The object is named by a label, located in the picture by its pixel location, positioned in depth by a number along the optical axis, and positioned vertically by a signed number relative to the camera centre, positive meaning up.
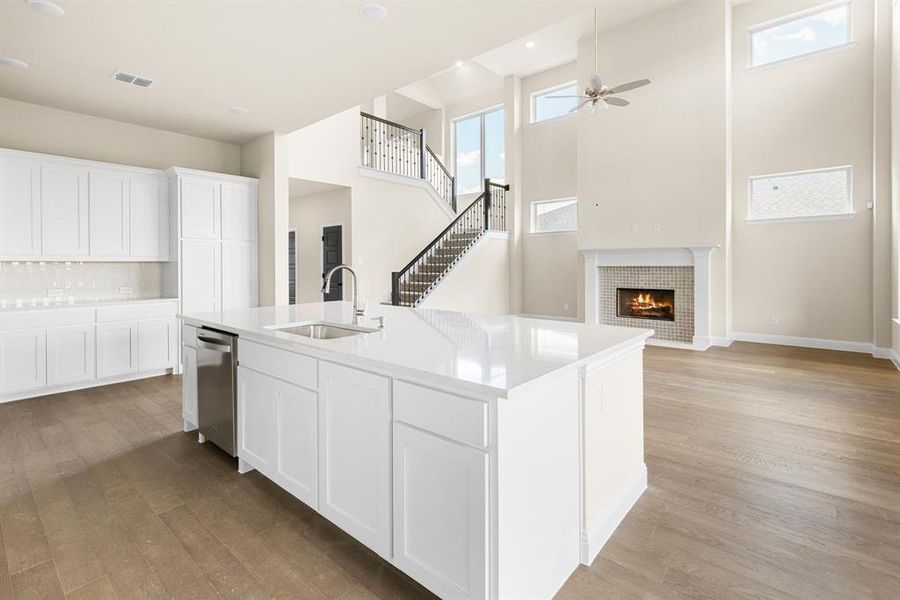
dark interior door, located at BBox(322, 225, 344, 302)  8.20 +0.81
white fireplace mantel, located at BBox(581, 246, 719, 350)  6.92 +0.50
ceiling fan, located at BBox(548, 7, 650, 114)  5.30 +2.44
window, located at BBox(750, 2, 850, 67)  6.45 +3.88
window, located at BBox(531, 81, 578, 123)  9.46 +4.11
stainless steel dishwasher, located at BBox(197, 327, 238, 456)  2.91 -0.61
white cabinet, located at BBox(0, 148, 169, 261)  4.60 +0.99
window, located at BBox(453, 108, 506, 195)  11.10 +3.69
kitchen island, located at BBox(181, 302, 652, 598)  1.50 -0.59
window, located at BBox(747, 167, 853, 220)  6.48 +1.49
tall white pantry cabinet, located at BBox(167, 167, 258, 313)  5.59 +0.76
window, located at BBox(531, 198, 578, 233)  9.45 +1.72
